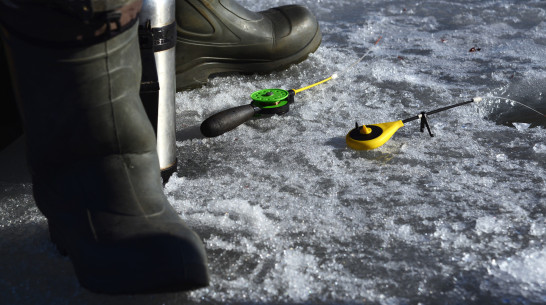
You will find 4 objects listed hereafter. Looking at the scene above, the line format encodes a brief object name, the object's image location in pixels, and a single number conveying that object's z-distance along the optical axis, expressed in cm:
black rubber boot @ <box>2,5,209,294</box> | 116
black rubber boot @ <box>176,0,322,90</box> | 228
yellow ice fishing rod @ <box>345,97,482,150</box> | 182
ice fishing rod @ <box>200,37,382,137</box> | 192
